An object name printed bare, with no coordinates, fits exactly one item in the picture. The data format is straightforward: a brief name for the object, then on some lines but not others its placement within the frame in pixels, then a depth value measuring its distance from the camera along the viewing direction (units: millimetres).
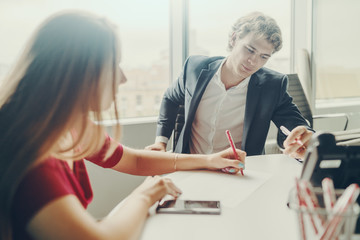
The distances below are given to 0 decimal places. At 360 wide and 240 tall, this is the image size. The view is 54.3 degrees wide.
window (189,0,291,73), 2820
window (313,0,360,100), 3438
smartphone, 920
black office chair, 2588
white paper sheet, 1045
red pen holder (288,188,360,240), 538
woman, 644
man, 1740
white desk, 809
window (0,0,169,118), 2414
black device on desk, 706
